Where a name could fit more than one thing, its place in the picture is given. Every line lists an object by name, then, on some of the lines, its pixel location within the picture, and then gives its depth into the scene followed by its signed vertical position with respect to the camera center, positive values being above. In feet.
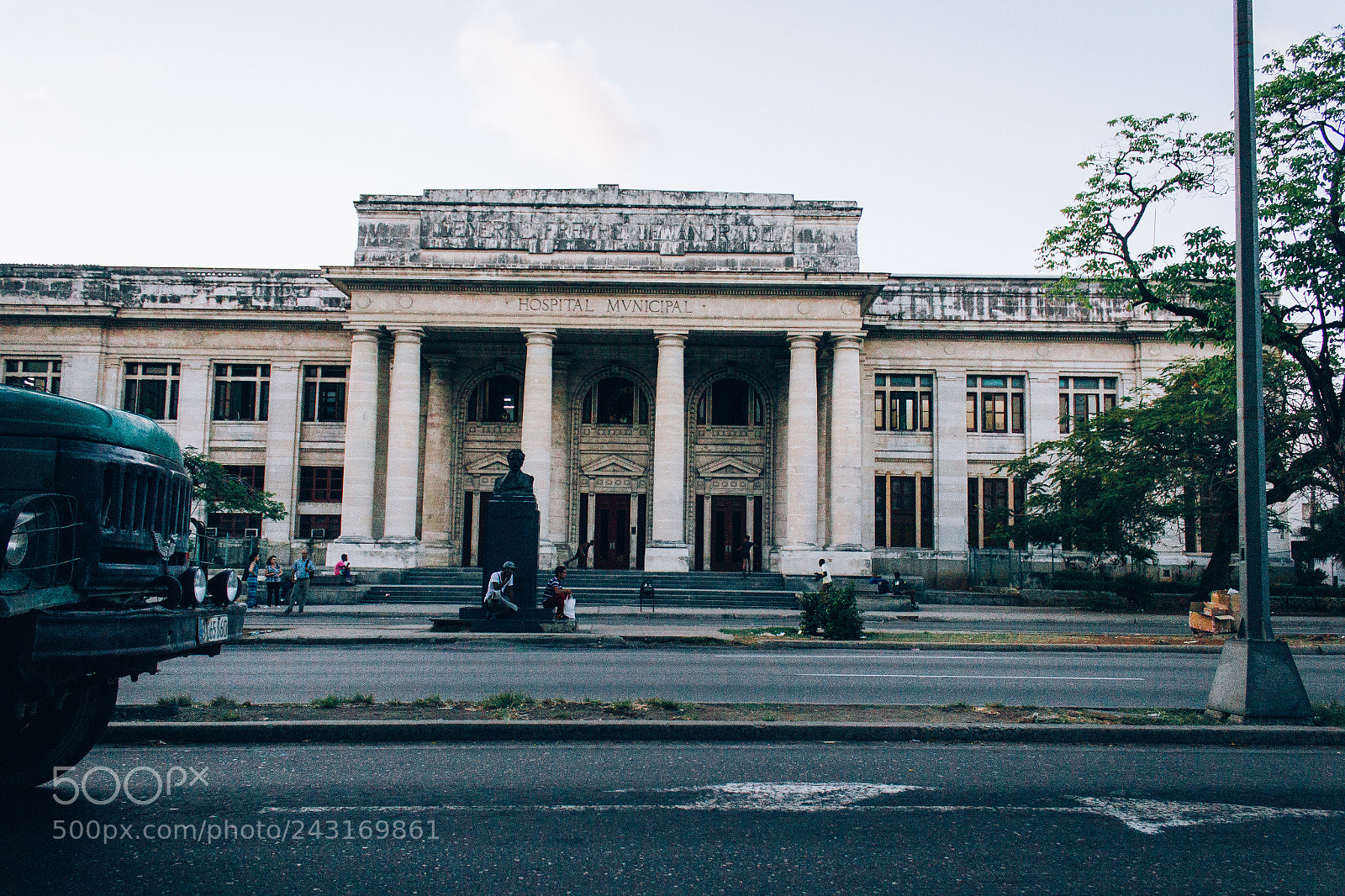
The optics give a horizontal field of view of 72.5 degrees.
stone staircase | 102.12 -8.02
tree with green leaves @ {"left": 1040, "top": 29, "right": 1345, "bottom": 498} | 63.16 +21.67
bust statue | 64.39 +2.42
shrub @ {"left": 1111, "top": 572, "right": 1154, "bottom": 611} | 106.93 -7.23
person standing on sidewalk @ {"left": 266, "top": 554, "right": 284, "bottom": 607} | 92.53 -6.77
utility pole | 28.96 +0.48
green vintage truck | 16.06 -1.45
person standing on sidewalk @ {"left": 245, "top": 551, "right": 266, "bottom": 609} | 95.96 -6.76
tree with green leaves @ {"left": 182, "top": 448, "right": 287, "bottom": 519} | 110.63 +2.56
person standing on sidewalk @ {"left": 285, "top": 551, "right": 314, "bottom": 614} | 83.87 -5.88
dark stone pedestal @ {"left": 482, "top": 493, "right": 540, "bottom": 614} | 63.87 -1.33
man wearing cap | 62.64 -5.07
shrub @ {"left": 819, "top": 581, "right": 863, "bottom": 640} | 61.05 -6.11
